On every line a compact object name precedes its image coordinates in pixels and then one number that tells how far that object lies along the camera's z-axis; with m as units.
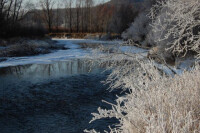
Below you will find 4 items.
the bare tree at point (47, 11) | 53.07
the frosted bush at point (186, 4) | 5.15
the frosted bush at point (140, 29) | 25.60
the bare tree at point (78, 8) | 55.90
